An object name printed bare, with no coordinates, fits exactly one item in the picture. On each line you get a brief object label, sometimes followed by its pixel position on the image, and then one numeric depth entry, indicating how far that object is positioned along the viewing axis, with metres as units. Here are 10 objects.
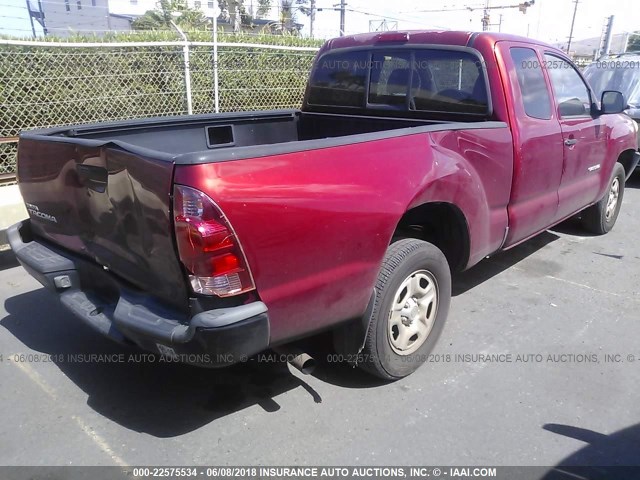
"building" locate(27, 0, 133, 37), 43.62
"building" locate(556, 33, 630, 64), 20.47
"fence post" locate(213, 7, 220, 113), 8.14
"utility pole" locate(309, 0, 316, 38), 18.31
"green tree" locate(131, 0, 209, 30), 25.25
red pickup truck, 2.25
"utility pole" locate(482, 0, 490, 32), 26.53
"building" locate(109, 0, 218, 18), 45.97
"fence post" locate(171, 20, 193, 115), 7.83
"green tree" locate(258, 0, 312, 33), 31.44
